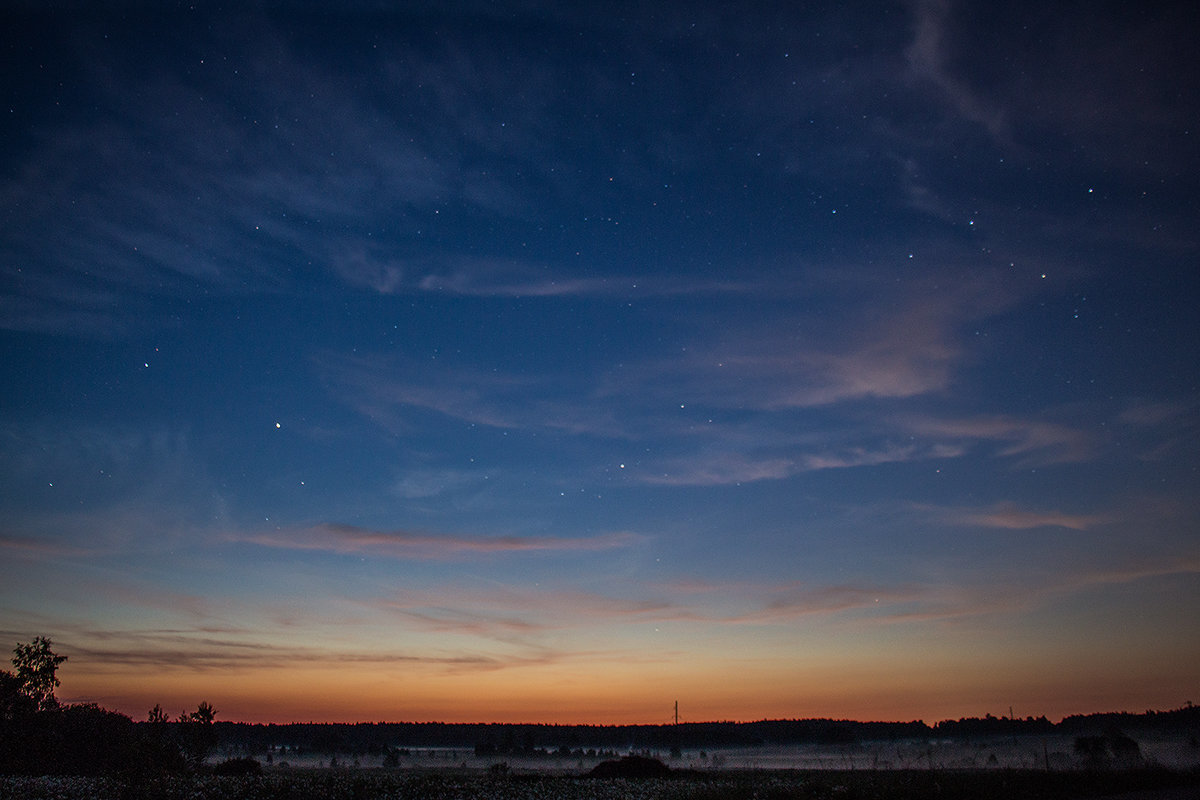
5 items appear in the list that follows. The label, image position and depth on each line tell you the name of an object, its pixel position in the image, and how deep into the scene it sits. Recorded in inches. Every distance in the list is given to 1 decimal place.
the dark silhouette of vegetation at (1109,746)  2990.7
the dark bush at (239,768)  2145.7
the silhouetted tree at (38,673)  2084.2
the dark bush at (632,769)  2403.3
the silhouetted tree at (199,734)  1594.5
